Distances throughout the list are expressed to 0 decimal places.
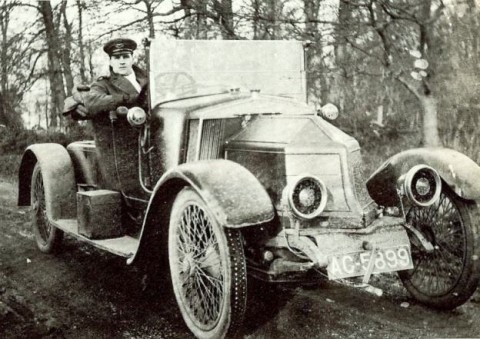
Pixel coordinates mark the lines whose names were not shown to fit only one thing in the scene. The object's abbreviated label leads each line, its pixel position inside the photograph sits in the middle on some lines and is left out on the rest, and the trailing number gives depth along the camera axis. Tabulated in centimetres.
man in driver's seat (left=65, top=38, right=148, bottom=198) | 465
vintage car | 337
